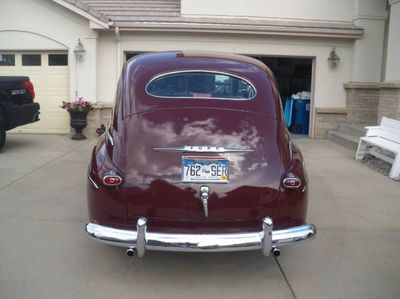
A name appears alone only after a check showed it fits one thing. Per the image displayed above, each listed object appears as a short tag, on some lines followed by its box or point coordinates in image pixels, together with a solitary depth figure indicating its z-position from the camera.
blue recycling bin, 13.59
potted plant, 11.37
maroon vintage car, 3.50
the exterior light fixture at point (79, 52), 11.75
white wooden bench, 7.61
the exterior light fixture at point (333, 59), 12.38
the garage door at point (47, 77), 12.24
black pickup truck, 9.13
